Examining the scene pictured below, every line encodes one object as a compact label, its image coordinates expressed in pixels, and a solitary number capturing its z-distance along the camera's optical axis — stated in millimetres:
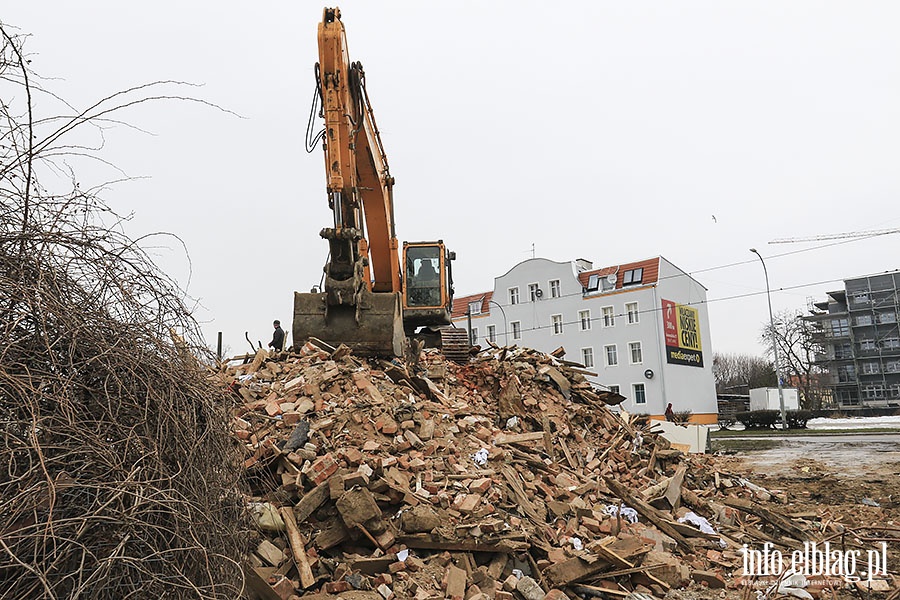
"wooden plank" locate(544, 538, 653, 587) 5219
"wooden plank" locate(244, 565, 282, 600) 4227
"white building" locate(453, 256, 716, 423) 38344
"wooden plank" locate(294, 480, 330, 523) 5105
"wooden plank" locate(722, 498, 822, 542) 7480
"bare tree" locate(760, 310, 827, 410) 59938
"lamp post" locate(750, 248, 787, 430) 30031
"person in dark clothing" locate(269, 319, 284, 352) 11891
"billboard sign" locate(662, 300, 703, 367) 38625
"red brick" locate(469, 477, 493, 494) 5820
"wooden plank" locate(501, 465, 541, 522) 5953
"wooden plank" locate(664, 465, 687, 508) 7684
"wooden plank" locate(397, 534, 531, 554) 5094
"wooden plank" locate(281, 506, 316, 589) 4574
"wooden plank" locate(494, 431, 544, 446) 7271
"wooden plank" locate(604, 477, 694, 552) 6738
